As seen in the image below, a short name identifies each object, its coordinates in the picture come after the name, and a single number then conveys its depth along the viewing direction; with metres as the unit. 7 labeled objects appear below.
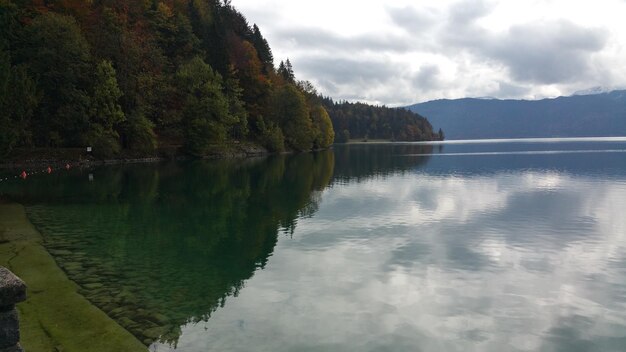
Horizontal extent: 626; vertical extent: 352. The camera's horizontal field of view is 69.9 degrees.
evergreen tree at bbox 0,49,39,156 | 43.59
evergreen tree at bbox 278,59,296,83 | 184.12
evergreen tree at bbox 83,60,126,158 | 82.25
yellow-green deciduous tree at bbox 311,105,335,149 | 169.88
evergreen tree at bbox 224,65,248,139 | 121.74
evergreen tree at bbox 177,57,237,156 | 104.38
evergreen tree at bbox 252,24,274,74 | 164.44
